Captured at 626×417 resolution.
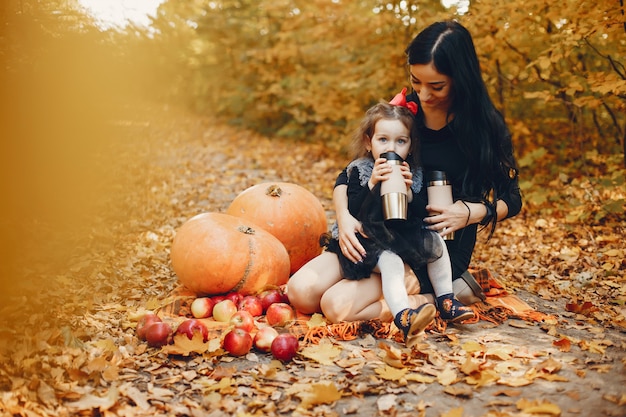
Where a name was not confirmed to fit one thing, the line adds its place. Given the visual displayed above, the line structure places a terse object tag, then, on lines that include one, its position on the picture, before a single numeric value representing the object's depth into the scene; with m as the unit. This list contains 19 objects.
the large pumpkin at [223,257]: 3.46
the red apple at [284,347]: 2.67
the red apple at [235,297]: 3.46
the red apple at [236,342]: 2.72
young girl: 3.00
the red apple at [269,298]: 3.43
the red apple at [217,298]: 3.42
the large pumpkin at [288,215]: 3.97
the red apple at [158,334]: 2.78
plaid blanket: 2.97
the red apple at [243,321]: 3.01
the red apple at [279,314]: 3.19
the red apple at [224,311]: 3.25
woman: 3.02
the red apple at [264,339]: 2.79
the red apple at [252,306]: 3.35
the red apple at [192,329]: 2.79
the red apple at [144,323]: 2.87
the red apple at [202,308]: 3.32
